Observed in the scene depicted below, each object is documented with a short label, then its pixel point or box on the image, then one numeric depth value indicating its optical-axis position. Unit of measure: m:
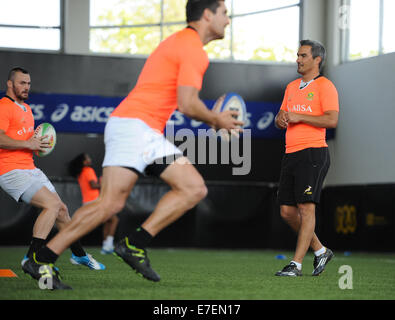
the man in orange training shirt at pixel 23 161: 13.12
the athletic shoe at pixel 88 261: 14.73
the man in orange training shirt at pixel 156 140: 9.56
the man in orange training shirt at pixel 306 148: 13.64
